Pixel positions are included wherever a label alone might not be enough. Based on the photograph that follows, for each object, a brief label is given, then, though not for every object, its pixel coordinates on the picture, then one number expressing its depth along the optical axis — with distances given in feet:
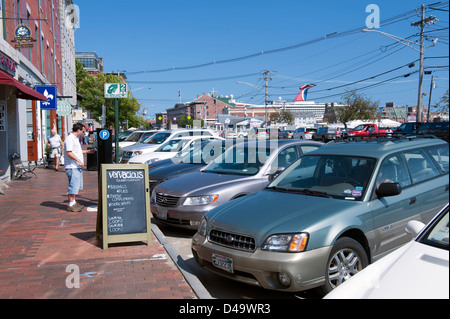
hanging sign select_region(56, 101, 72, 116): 62.42
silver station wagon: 13.03
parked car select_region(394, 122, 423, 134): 81.97
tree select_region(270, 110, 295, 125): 285.84
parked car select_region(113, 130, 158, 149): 70.44
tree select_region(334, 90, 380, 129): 193.57
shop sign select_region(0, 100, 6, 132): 43.76
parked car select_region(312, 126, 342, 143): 131.30
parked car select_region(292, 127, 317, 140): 143.38
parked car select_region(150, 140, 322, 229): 21.74
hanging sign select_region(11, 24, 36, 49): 45.88
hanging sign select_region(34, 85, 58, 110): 55.88
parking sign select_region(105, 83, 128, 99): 31.50
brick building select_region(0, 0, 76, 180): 44.78
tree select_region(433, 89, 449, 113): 118.97
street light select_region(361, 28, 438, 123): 92.58
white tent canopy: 174.40
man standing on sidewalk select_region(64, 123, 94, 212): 26.61
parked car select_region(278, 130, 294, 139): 137.80
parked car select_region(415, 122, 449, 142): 62.18
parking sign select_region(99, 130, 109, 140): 32.43
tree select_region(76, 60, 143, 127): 167.22
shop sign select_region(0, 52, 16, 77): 41.24
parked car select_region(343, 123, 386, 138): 126.17
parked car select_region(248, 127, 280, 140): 122.58
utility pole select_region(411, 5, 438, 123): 91.35
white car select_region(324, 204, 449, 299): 7.39
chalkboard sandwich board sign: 20.01
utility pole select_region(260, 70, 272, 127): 195.21
